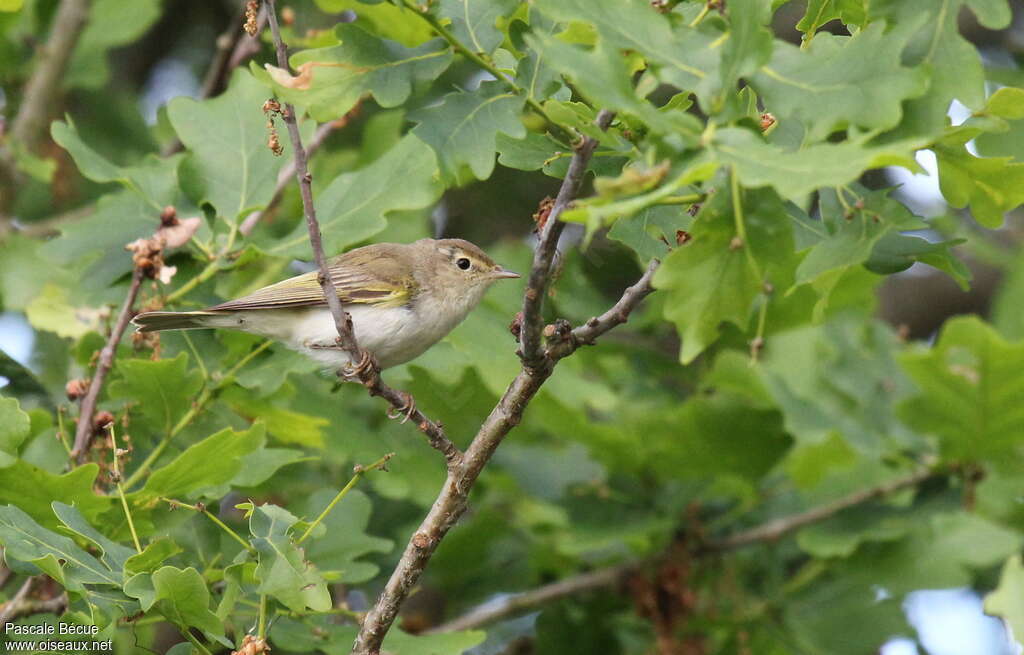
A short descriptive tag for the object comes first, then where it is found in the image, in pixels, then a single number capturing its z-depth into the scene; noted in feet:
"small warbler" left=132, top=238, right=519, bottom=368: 26.40
